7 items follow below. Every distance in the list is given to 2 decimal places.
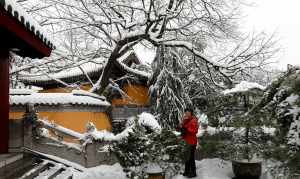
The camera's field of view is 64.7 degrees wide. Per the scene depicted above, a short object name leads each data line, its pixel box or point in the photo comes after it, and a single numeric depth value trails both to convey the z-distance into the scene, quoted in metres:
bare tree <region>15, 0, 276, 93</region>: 10.15
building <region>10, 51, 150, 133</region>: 8.94
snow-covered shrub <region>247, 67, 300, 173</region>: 3.60
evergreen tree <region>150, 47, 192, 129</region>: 12.82
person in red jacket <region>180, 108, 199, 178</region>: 5.63
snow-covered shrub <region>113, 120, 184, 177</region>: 5.79
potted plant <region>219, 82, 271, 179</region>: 5.62
